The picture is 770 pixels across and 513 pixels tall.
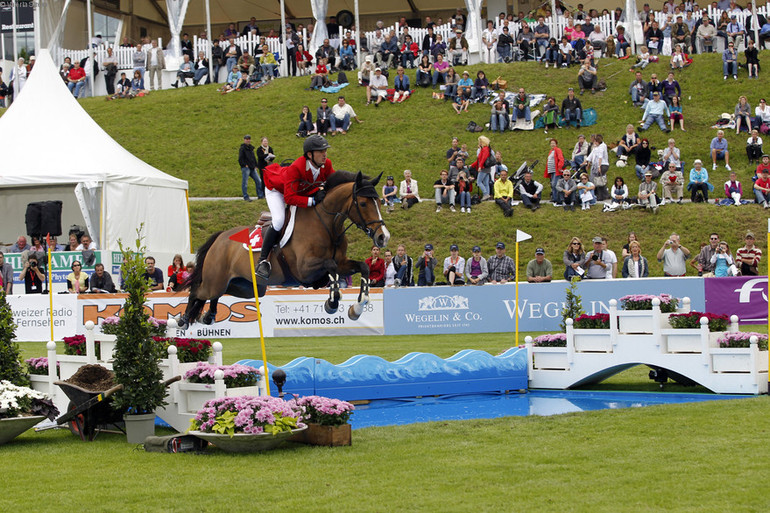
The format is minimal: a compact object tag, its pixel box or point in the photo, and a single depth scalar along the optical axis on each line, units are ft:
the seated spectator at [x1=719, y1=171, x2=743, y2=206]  81.41
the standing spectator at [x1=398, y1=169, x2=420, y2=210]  84.29
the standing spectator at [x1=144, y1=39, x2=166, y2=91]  124.36
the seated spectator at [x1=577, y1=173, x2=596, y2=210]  83.35
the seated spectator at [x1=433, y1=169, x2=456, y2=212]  84.33
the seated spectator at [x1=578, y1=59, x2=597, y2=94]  103.65
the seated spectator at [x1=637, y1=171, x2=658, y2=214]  81.61
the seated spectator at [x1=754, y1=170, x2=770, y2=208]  80.43
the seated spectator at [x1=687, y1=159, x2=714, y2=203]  82.48
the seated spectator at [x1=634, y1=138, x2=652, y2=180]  85.76
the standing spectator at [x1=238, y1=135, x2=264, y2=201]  85.35
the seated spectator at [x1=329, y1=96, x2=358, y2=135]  100.89
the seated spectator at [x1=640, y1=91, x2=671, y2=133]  94.73
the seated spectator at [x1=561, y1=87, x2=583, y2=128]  97.09
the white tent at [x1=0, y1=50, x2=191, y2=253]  78.64
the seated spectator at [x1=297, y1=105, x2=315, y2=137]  97.96
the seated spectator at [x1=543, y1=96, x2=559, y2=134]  97.81
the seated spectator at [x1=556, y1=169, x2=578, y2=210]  83.35
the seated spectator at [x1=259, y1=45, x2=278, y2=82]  119.85
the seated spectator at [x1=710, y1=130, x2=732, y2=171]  87.92
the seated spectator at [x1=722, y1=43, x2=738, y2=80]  102.58
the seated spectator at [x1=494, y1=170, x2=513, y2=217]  83.61
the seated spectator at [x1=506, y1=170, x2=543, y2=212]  84.23
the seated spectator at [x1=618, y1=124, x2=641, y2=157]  89.51
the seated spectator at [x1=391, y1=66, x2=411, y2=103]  107.86
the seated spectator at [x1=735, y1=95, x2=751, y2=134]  92.27
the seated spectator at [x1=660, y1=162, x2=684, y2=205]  82.64
